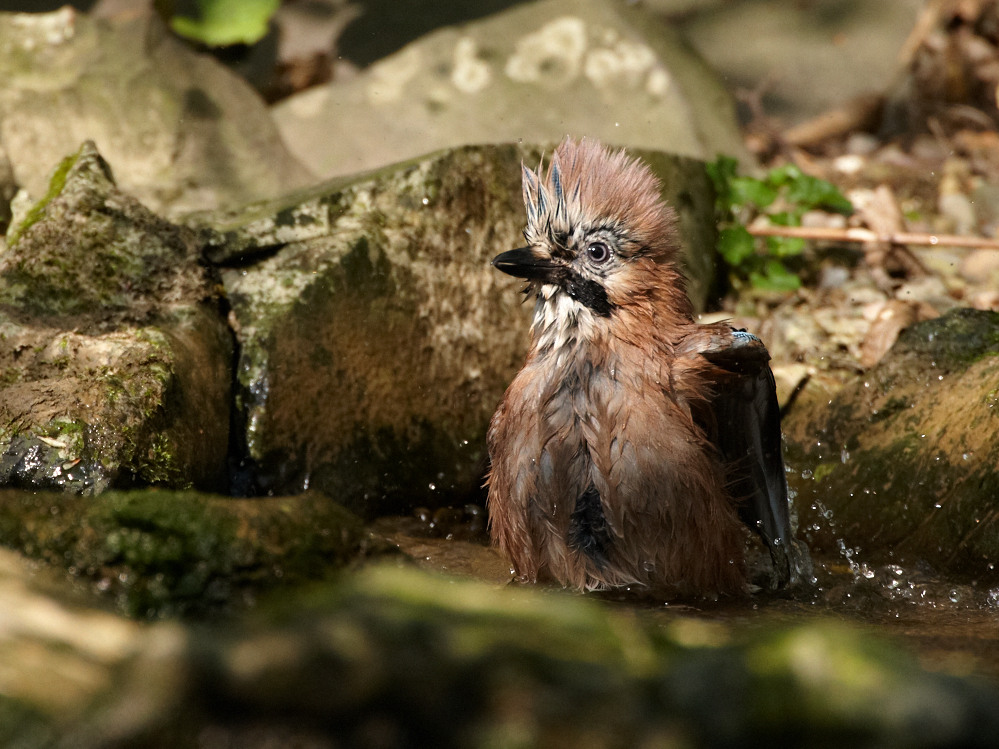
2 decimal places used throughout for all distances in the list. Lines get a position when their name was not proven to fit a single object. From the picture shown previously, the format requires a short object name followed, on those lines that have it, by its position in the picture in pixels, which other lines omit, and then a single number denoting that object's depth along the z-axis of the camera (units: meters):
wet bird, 7.62
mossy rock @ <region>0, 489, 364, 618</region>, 4.53
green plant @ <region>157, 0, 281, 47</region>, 15.23
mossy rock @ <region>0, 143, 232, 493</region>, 7.03
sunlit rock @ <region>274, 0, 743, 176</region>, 14.52
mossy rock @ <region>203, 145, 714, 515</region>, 9.11
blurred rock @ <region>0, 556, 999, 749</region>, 2.90
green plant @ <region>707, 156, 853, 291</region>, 13.34
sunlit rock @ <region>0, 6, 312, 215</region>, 12.24
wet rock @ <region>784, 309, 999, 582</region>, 8.27
